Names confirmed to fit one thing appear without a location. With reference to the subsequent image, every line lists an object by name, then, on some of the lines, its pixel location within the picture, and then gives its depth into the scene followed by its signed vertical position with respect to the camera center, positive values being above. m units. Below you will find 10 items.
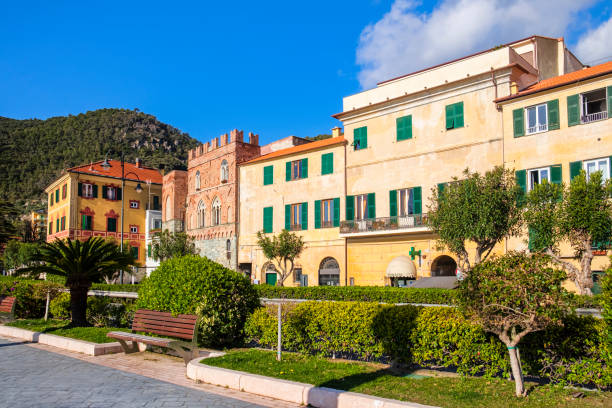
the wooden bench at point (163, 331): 9.93 -1.51
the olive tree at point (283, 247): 33.53 +0.67
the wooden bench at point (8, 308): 16.75 -1.65
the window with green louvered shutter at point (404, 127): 30.35 +7.63
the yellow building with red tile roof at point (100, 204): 53.62 +5.79
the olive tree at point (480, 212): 21.25 +1.90
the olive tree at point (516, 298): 6.89 -0.56
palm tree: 14.86 -0.24
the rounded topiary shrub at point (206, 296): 11.65 -0.89
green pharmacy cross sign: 28.70 +0.24
